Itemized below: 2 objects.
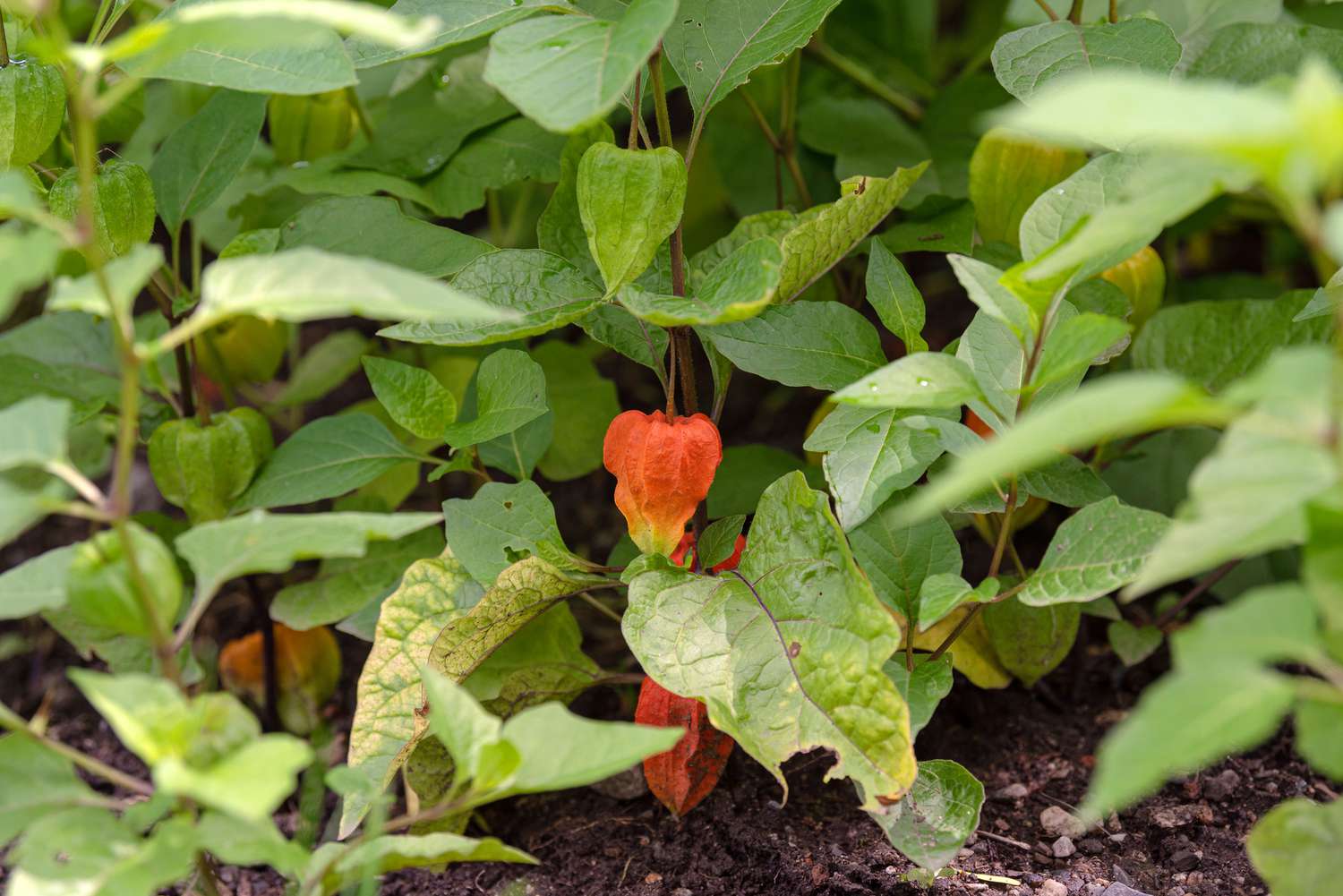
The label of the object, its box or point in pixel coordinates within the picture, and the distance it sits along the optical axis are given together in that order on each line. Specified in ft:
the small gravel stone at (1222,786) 4.42
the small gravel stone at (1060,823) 4.38
